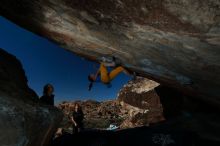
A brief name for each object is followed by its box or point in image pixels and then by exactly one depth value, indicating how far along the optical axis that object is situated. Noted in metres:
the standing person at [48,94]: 5.45
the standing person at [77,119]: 6.91
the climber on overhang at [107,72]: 5.52
